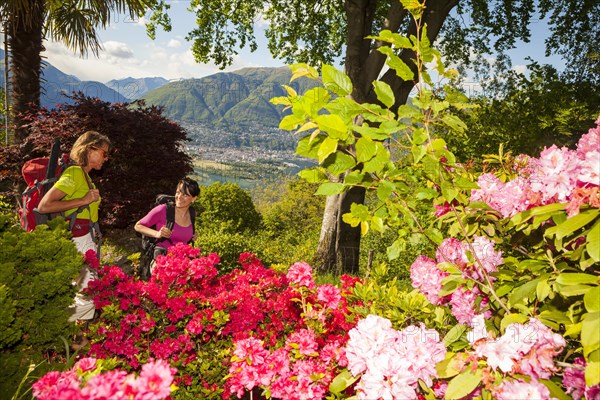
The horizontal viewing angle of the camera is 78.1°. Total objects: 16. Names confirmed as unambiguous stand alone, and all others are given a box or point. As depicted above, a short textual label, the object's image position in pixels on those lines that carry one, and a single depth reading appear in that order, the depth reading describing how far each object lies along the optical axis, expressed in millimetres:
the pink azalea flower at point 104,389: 934
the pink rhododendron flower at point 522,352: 1089
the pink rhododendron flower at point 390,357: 1218
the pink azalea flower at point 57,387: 931
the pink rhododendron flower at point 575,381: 1223
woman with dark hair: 4055
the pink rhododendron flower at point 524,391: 1009
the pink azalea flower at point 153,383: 937
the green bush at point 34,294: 2125
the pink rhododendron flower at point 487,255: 1698
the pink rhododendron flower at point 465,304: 1746
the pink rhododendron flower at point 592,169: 1040
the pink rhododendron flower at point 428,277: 1933
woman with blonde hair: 3371
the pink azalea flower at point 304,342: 2027
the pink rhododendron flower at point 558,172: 1236
